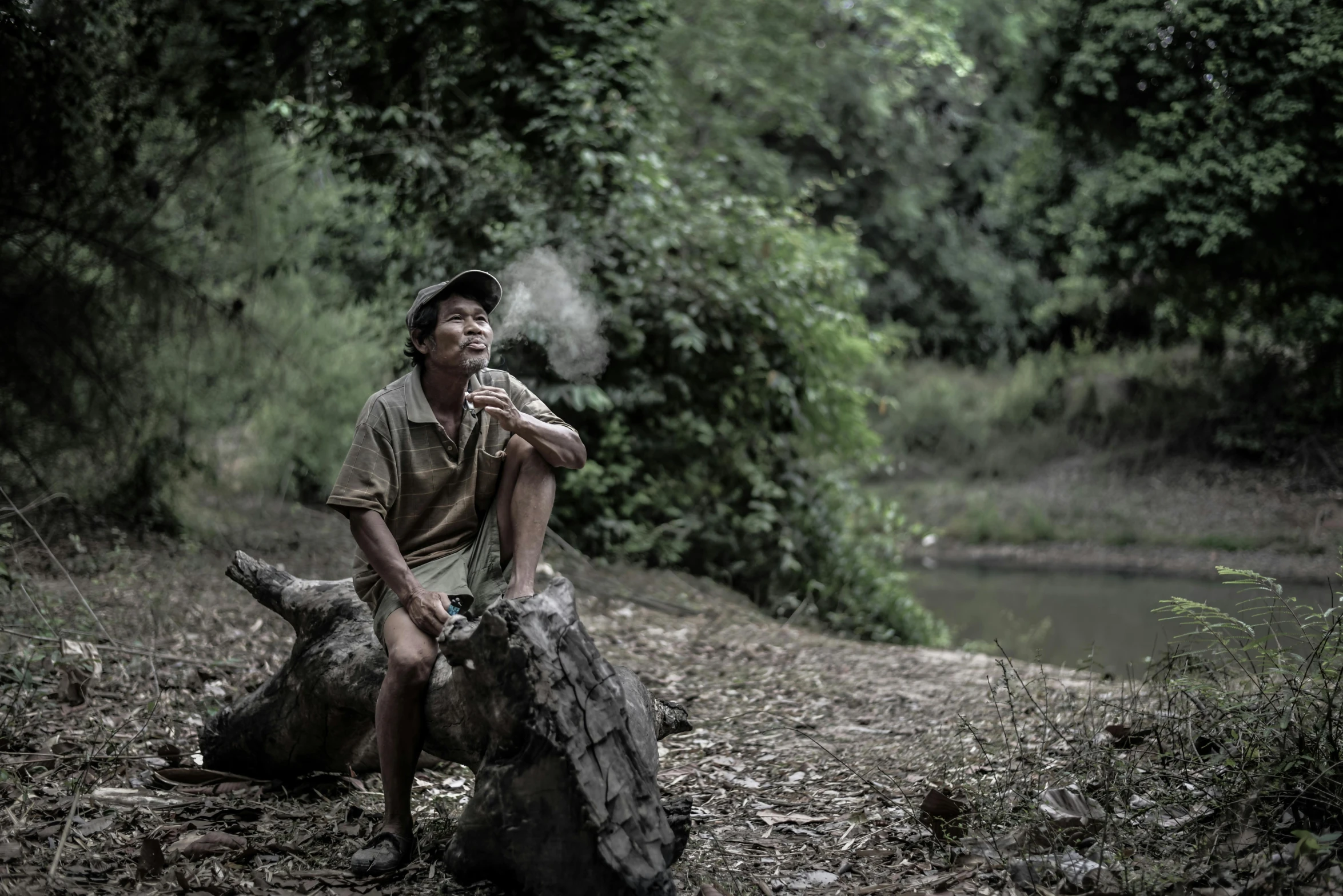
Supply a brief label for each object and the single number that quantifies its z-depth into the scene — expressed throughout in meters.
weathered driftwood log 2.51
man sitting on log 2.94
